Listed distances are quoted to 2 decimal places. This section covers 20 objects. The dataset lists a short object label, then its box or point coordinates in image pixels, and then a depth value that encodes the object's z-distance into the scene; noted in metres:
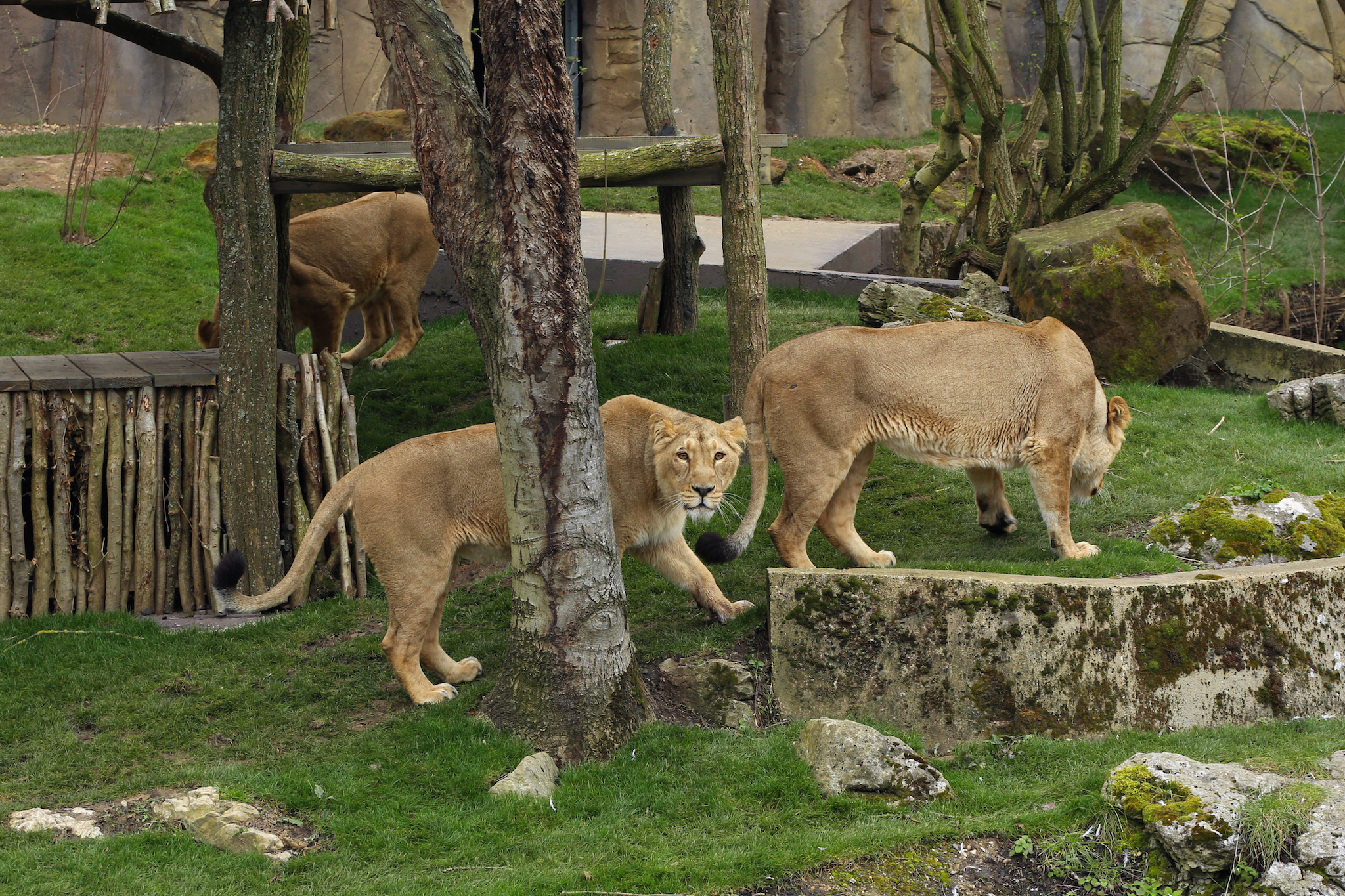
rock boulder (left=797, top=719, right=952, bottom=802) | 10.20
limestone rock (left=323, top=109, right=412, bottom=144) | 32.31
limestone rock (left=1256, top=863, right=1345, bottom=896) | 8.38
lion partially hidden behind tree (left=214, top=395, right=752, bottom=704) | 12.74
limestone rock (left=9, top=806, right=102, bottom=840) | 9.81
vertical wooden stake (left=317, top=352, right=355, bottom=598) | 16.45
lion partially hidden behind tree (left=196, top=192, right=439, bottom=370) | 22.11
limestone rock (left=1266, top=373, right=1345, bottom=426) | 19.30
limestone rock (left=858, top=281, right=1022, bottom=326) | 21.52
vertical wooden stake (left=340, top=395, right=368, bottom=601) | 16.69
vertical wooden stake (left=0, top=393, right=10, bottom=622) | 15.50
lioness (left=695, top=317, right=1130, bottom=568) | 14.12
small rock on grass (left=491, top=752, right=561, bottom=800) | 10.38
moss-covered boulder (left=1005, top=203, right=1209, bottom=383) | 21.59
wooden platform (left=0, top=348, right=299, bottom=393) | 15.73
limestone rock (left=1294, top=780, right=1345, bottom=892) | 8.41
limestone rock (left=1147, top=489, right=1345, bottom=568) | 14.04
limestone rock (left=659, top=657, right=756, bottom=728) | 11.94
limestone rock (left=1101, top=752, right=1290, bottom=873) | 8.79
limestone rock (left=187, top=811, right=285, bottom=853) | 9.42
